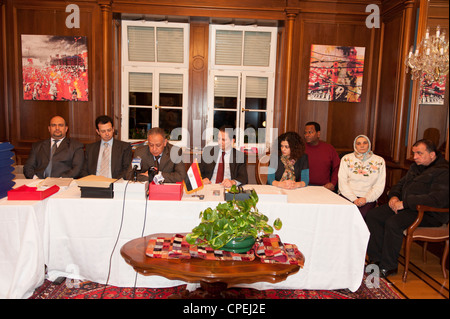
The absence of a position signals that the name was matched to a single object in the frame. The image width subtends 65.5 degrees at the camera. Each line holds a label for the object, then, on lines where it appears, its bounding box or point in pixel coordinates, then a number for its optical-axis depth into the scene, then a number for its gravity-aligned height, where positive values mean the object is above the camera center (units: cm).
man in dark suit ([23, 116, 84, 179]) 366 -53
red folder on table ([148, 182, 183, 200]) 258 -60
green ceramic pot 189 -71
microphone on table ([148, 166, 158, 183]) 284 -52
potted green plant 179 -59
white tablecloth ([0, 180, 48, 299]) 231 -94
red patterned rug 253 -134
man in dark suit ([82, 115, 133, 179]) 380 -51
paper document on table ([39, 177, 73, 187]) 284 -62
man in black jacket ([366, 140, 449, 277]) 303 -94
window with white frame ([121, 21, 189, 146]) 523 +47
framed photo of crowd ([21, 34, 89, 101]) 488 +54
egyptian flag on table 263 -52
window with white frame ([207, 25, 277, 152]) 528 +47
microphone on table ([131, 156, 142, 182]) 259 -40
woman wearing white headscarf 356 -62
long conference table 254 -88
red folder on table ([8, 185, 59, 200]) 243 -61
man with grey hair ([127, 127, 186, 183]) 318 -43
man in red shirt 424 -54
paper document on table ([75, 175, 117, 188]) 252 -54
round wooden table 173 -79
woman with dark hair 361 -49
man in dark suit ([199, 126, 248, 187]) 352 -52
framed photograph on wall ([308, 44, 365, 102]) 505 +64
